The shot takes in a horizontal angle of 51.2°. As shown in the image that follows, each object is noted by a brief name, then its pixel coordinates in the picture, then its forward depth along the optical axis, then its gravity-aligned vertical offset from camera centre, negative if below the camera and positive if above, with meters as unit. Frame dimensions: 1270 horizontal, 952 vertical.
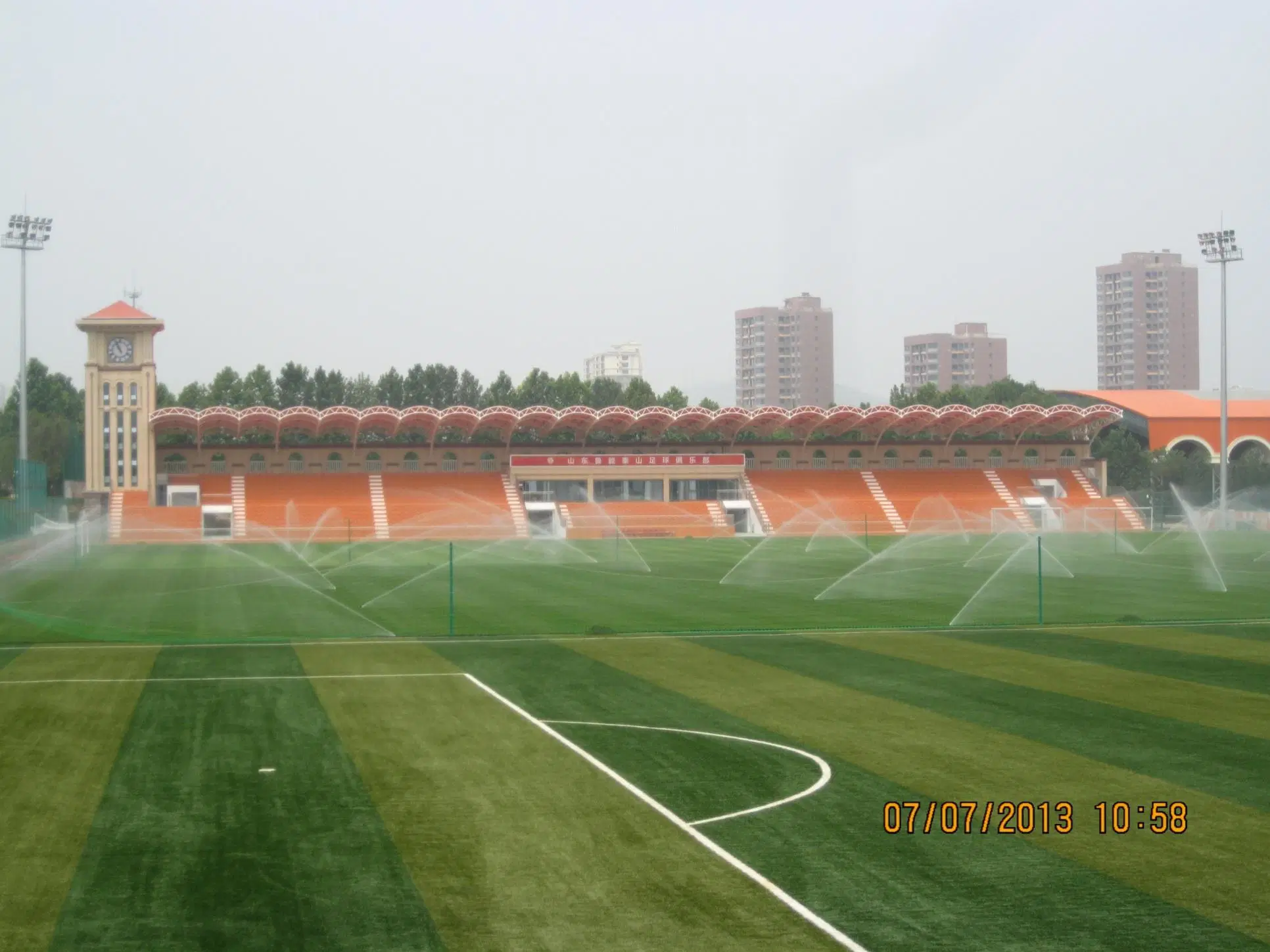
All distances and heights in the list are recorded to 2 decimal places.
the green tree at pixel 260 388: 129.75 +7.07
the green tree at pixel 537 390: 134.25 +6.99
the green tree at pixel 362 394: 138.00 +6.89
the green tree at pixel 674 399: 132.25 +5.86
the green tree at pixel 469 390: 139.62 +7.22
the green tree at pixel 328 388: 130.38 +7.03
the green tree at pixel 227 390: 129.25 +6.95
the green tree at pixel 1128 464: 100.31 -0.71
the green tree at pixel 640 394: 132.88 +6.40
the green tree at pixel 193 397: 128.95 +6.24
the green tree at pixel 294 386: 129.88 +7.21
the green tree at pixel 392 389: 136.12 +7.22
